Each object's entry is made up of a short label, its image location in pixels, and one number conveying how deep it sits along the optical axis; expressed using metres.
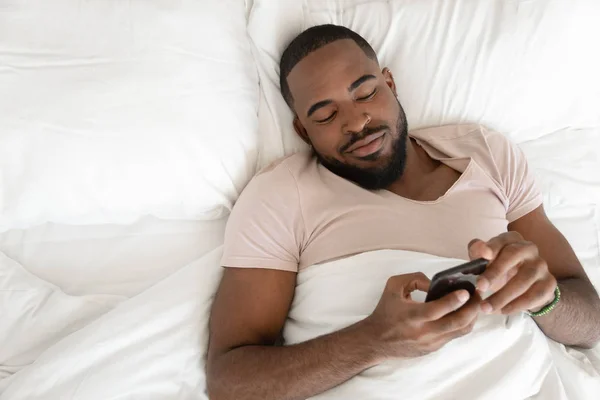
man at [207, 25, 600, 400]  0.83
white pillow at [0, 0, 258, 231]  1.06
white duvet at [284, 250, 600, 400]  0.86
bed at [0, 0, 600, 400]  0.96
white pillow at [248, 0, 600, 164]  1.33
